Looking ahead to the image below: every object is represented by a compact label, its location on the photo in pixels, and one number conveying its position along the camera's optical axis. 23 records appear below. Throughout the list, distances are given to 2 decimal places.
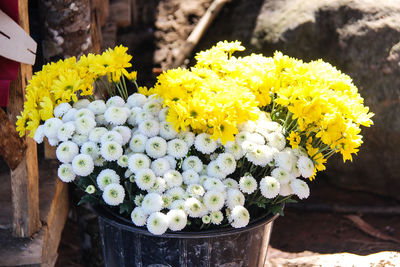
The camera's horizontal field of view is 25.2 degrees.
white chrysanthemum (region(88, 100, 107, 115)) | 1.62
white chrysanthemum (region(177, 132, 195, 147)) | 1.58
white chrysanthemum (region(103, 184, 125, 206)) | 1.52
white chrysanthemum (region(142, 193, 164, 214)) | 1.51
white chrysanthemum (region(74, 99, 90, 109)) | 1.64
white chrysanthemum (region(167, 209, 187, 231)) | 1.50
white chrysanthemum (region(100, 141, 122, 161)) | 1.54
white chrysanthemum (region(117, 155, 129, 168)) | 1.54
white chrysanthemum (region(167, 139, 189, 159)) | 1.57
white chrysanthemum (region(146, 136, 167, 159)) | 1.56
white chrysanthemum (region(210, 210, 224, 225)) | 1.52
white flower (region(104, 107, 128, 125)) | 1.59
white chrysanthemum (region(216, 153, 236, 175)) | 1.55
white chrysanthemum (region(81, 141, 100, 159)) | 1.56
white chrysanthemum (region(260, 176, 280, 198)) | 1.54
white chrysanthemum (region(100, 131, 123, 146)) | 1.55
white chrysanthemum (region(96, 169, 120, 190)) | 1.53
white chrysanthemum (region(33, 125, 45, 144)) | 1.57
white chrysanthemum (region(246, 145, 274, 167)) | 1.55
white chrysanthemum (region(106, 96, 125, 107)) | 1.64
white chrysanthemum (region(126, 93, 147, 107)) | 1.65
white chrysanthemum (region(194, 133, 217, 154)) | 1.56
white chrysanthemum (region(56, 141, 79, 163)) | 1.55
